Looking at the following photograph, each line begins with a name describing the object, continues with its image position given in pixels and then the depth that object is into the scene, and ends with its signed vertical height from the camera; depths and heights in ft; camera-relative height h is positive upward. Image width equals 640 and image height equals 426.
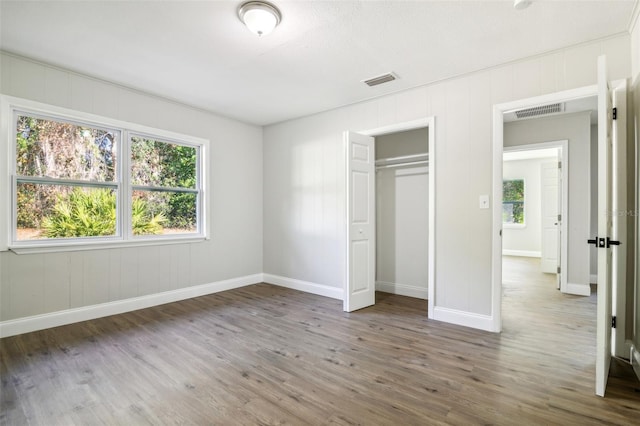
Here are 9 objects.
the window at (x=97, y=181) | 10.49 +1.21
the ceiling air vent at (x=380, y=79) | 11.23 +4.97
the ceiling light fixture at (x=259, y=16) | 7.43 +4.84
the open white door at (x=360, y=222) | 12.63 -0.44
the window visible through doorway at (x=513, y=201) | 28.81 +0.91
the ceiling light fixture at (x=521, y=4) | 7.16 +4.88
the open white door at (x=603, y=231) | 6.60 -0.44
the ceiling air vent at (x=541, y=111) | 14.06 +4.77
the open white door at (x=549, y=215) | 20.04 -0.26
